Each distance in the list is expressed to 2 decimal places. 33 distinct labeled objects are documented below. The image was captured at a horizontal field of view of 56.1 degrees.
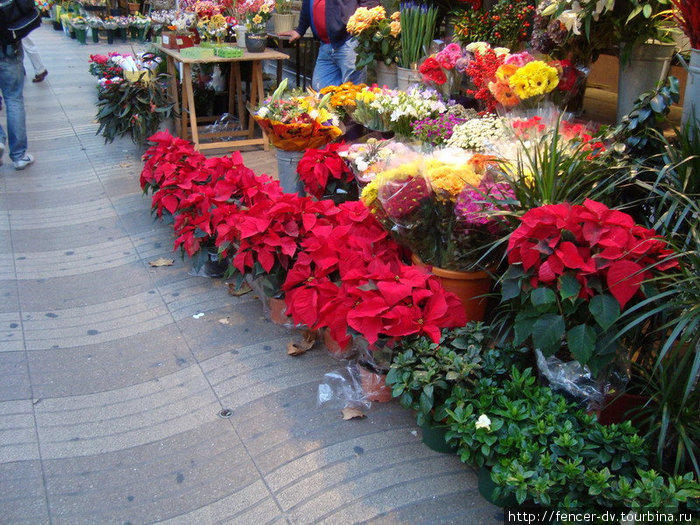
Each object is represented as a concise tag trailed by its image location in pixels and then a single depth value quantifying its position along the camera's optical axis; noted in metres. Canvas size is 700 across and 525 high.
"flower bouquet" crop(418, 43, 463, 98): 4.70
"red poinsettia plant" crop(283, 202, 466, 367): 2.92
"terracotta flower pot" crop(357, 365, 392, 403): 3.17
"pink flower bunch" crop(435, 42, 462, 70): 4.69
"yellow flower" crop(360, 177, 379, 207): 3.37
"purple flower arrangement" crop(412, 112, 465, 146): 4.14
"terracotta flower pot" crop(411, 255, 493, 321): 3.24
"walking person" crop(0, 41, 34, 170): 6.38
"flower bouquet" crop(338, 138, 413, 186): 3.57
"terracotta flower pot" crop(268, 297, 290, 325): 3.85
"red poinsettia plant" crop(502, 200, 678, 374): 2.43
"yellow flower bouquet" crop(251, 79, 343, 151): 4.79
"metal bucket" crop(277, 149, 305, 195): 5.04
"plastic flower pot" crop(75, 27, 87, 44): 15.78
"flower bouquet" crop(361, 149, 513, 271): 3.01
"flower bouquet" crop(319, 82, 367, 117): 5.10
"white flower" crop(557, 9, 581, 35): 4.15
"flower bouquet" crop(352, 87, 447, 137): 4.38
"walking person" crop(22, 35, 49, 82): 10.37
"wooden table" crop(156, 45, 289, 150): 6.71
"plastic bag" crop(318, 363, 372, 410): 3.19
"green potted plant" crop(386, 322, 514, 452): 2.73
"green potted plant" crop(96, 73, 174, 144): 6.70
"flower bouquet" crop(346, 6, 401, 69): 5.88
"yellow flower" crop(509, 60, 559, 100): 4.01
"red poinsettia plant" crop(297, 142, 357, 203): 4.43
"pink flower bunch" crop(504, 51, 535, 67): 4.24
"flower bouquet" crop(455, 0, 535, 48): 5.19
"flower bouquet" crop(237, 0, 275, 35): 7.11
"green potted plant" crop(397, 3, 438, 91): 5.56
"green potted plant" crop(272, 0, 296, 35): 8.04
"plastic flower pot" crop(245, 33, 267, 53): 7.02
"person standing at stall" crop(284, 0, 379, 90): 6.33
